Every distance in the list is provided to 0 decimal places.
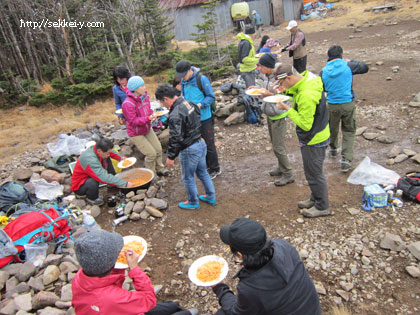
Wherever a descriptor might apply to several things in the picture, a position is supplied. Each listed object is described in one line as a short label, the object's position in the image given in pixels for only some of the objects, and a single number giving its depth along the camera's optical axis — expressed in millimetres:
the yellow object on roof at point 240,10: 21938
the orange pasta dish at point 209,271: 3170
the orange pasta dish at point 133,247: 3461
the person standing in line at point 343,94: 5180
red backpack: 3877
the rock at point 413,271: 3377
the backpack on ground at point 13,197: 4926
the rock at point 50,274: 3748
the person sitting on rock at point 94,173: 5009
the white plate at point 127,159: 5777
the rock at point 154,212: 5125
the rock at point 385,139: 6215
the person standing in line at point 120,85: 6027
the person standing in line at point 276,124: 4758
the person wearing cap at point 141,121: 5361
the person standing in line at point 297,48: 8195
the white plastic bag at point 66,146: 6992
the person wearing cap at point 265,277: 2023
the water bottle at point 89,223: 4711
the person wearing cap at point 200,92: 5102
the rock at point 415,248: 3579
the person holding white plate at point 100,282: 2221
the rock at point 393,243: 3727
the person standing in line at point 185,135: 4367
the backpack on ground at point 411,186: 4398
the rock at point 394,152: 5736
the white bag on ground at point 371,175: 4945
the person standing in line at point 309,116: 3871
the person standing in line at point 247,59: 7770
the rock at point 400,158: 5534
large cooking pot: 5961
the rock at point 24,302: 3357
